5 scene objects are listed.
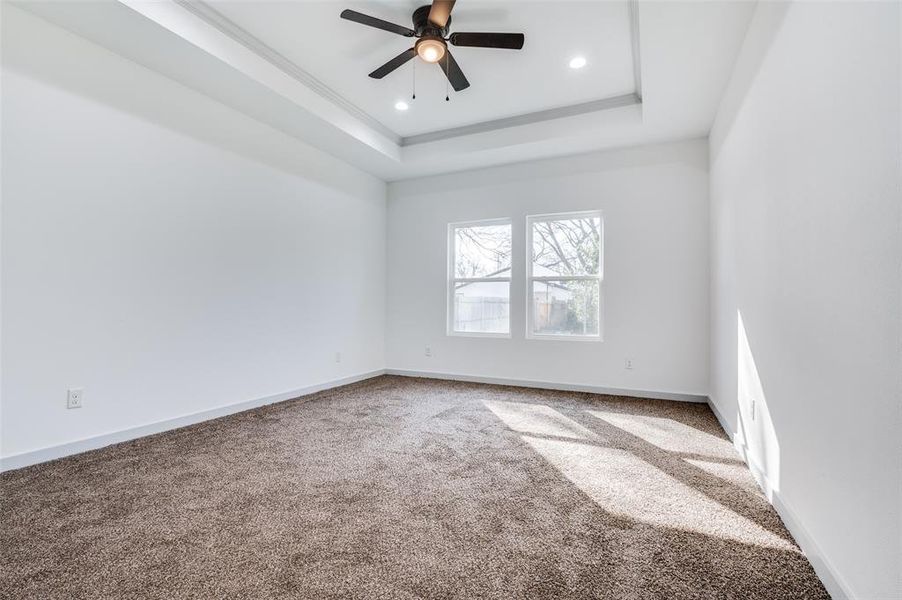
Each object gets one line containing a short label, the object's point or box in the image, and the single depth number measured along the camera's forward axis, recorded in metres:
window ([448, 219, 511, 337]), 5.11
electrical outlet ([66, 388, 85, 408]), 2.60
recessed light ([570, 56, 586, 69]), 3.22
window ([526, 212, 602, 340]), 4.65
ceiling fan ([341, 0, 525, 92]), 2.47
